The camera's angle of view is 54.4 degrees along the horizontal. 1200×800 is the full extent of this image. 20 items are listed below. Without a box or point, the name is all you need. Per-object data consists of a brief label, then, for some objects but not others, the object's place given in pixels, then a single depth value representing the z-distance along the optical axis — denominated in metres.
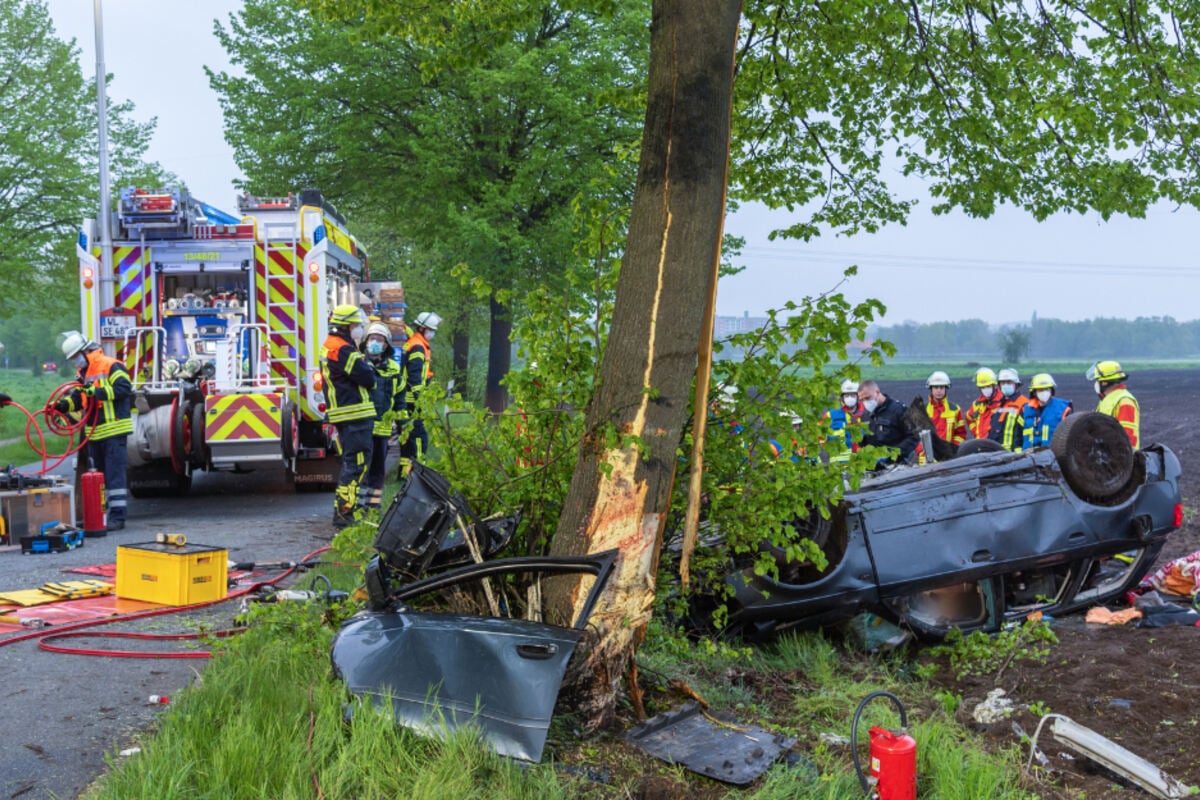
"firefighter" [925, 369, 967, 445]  12.24
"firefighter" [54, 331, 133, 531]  10.17
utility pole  12.03
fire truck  11.66
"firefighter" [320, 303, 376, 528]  9.91
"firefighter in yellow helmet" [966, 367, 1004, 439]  11.60
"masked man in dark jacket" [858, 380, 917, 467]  11.34
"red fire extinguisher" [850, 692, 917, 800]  3.73
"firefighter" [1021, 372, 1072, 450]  10.55
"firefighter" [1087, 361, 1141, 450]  9.35
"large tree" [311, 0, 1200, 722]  4.51
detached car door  3.67
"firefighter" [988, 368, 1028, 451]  11.02
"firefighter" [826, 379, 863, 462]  11.13
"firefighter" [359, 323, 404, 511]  10.46
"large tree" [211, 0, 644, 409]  19.16
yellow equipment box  6.96
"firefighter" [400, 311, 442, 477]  10.62
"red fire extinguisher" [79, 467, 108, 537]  9.74
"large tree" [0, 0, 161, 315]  22.77
